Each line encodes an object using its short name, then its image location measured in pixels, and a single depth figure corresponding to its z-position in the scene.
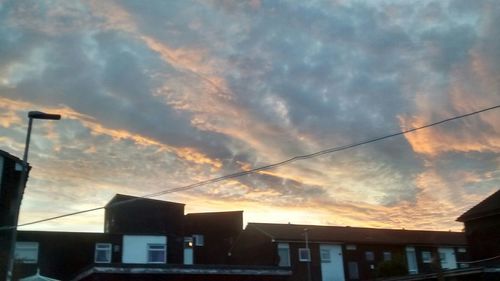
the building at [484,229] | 39.88
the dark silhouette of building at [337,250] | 52.78
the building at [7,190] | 33.31
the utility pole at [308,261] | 52.40
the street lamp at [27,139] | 19.44
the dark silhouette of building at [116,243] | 45.59
